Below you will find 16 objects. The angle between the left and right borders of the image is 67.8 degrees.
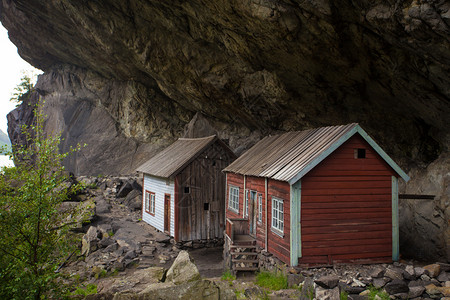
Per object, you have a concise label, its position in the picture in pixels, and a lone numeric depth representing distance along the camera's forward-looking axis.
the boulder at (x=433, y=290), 8.28
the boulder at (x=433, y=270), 9.18
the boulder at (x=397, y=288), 8.66
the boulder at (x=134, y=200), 25.09
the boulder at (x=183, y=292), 7.07
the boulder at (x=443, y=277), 8.99
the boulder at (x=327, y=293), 8.17
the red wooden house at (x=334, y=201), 10.80
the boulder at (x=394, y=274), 9.19
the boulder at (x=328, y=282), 8.55
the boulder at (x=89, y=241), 17.16
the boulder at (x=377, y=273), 9.47
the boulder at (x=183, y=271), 7.74
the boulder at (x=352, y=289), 8.89
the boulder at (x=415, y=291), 8.45
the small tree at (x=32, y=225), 8.27
